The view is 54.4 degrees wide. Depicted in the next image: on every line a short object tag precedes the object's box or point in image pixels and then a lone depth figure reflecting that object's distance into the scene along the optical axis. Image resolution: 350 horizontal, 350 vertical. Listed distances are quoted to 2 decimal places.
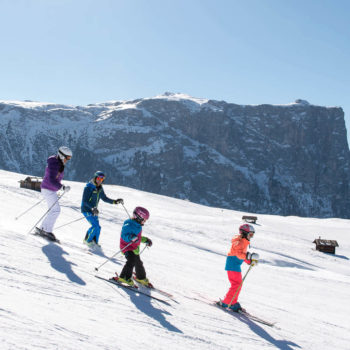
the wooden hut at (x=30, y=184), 24.78
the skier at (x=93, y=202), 8.32
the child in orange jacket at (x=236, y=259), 6.28
